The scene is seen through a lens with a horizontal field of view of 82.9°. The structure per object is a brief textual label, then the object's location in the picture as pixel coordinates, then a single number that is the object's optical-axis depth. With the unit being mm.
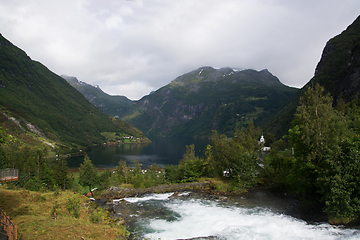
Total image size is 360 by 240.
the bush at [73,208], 18766
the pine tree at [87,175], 46719
